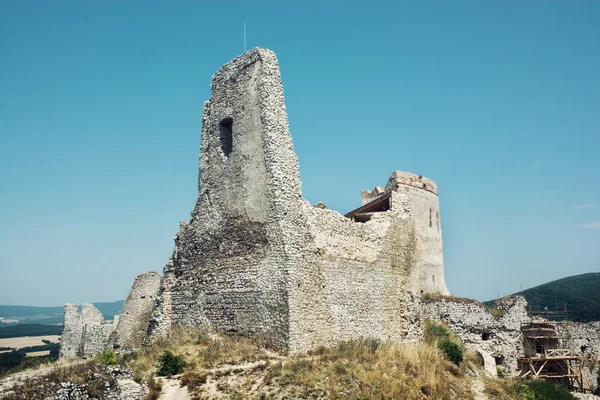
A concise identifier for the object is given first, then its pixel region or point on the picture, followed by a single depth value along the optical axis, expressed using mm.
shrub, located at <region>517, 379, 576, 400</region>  19000
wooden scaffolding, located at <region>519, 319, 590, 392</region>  27531
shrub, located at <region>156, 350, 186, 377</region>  13641
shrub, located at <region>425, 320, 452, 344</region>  21959
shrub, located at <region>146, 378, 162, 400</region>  12508
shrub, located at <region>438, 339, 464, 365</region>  20172
